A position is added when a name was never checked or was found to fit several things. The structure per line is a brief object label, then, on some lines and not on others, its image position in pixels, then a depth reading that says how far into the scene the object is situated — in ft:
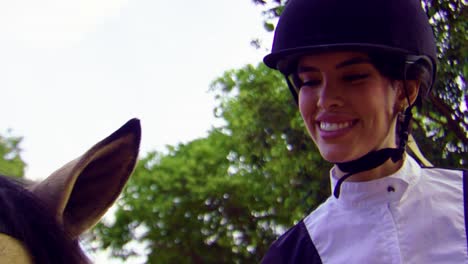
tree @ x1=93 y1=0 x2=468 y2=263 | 19.01
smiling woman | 6.98
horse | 5.38
